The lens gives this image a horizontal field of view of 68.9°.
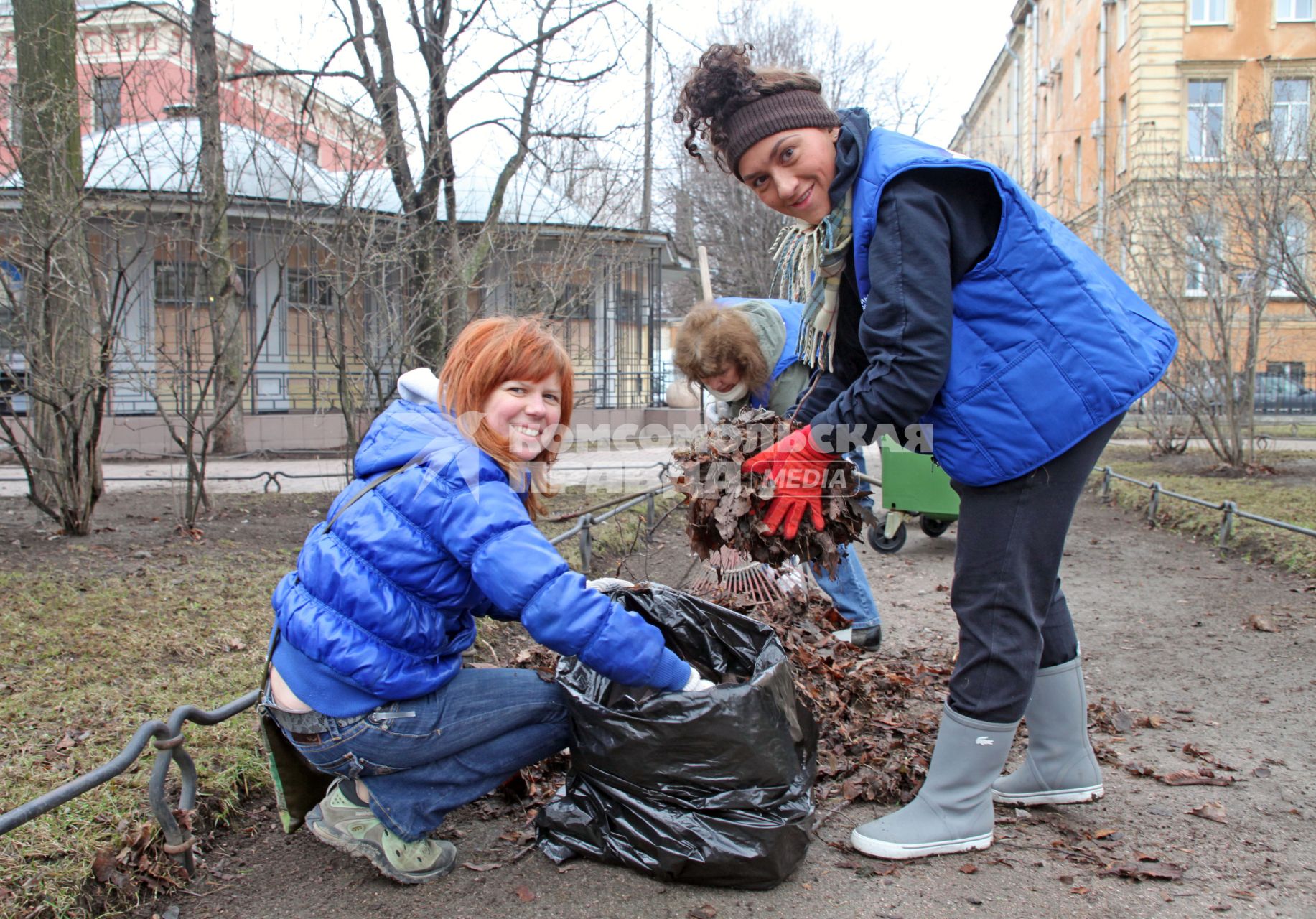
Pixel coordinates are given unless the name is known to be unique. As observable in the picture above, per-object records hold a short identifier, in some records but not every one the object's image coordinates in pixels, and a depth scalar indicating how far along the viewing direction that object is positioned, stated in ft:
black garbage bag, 7.07
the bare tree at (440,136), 25.80
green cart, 21.12
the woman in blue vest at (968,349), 7.14
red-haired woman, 6.88
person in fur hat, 12.62
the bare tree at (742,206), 72.43
